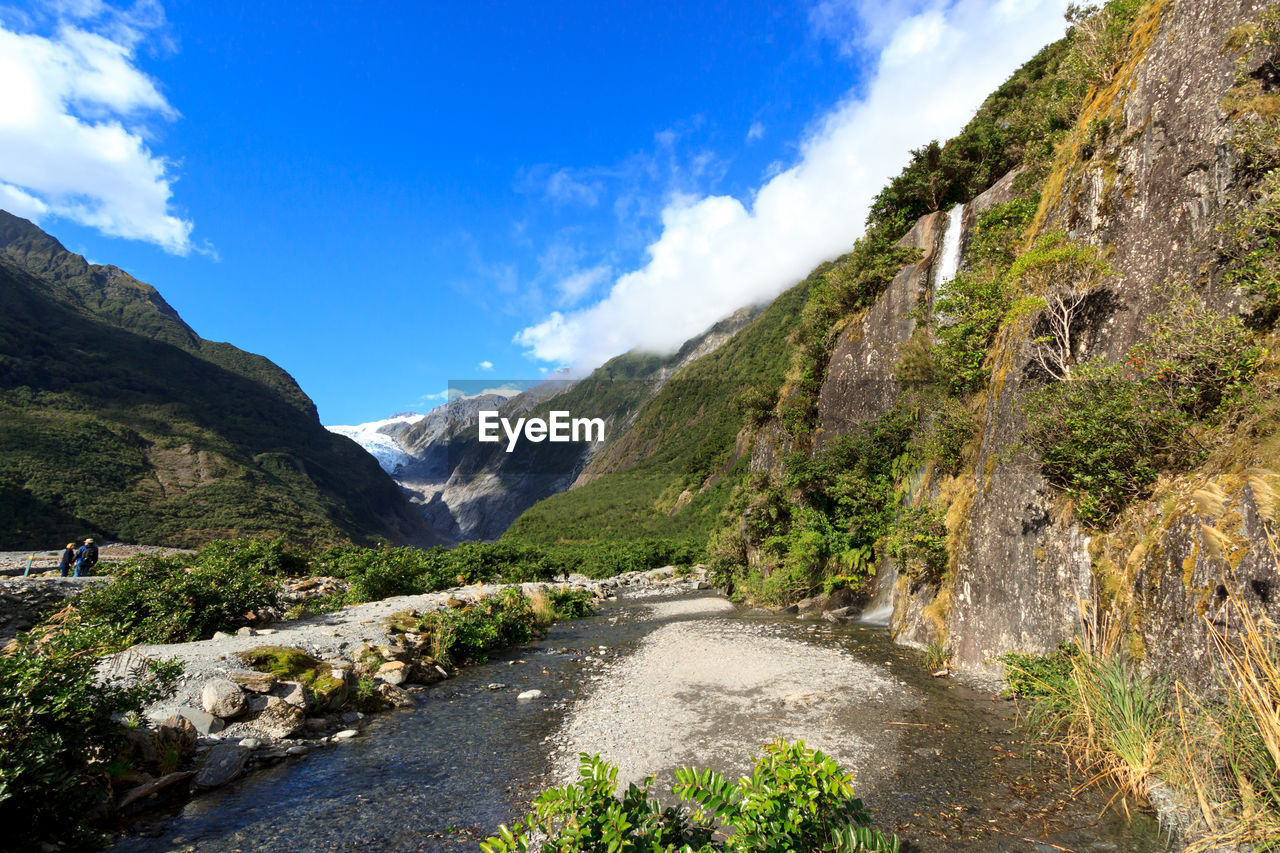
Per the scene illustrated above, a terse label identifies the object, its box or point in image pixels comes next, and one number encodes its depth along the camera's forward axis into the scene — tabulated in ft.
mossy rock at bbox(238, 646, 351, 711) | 33.50
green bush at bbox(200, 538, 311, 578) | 63.82
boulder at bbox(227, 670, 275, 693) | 31.19
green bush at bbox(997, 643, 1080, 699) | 26.41
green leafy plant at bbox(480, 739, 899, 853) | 11.30
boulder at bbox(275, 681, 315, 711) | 31.37
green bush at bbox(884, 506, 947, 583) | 47.44
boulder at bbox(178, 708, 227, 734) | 27.25
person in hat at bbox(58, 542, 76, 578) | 74.83
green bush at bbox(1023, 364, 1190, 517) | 27.91
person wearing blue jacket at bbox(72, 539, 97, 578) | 75.56
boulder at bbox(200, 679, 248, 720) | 28.60
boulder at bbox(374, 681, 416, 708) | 36.50
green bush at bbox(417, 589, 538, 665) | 49.11
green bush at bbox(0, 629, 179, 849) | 16.38
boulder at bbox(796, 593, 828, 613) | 68.49
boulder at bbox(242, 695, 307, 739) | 28.96
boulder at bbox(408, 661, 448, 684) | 42.05
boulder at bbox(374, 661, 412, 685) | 39.53
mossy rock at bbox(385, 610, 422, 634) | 51.38
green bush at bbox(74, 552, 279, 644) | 44.29
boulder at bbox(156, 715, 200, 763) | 24.12
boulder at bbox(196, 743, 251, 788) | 23.75
